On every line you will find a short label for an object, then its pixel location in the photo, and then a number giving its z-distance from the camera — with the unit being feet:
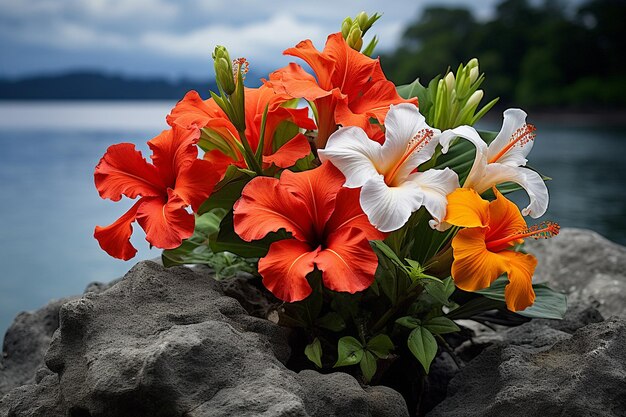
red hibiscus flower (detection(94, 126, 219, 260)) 2.54
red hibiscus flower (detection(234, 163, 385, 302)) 2.38
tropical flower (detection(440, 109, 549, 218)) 2.61
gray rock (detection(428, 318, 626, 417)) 2.53
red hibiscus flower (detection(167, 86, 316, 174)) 2.67
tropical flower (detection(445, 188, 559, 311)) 2.48
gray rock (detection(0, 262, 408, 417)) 2.27
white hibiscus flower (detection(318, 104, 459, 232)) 2.40
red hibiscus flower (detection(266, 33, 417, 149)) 2.70
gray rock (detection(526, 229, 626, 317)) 4.00
